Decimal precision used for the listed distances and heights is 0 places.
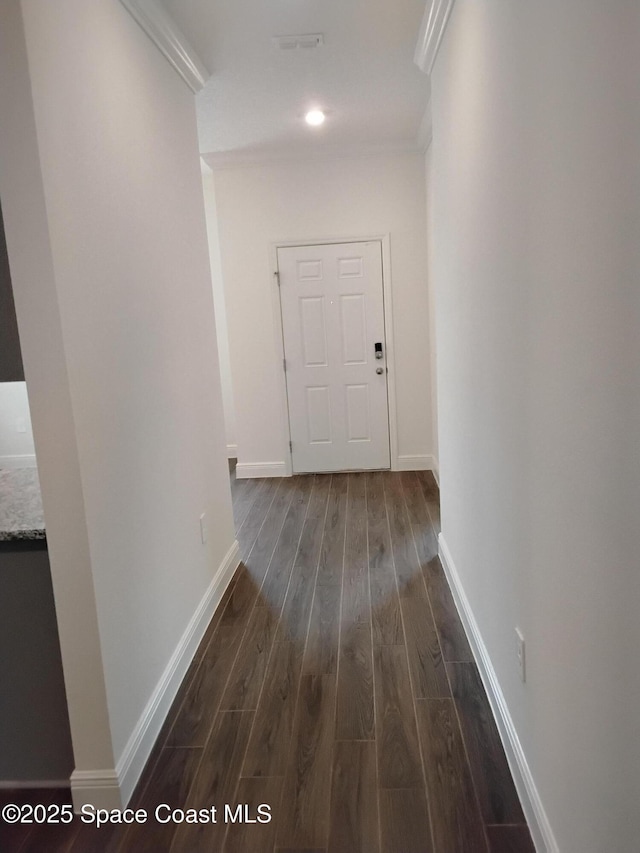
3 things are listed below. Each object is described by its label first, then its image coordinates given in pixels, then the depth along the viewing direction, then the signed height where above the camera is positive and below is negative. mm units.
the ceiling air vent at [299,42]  2838 +1338
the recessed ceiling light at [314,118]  3937 +1374
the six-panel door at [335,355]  5160 -219
